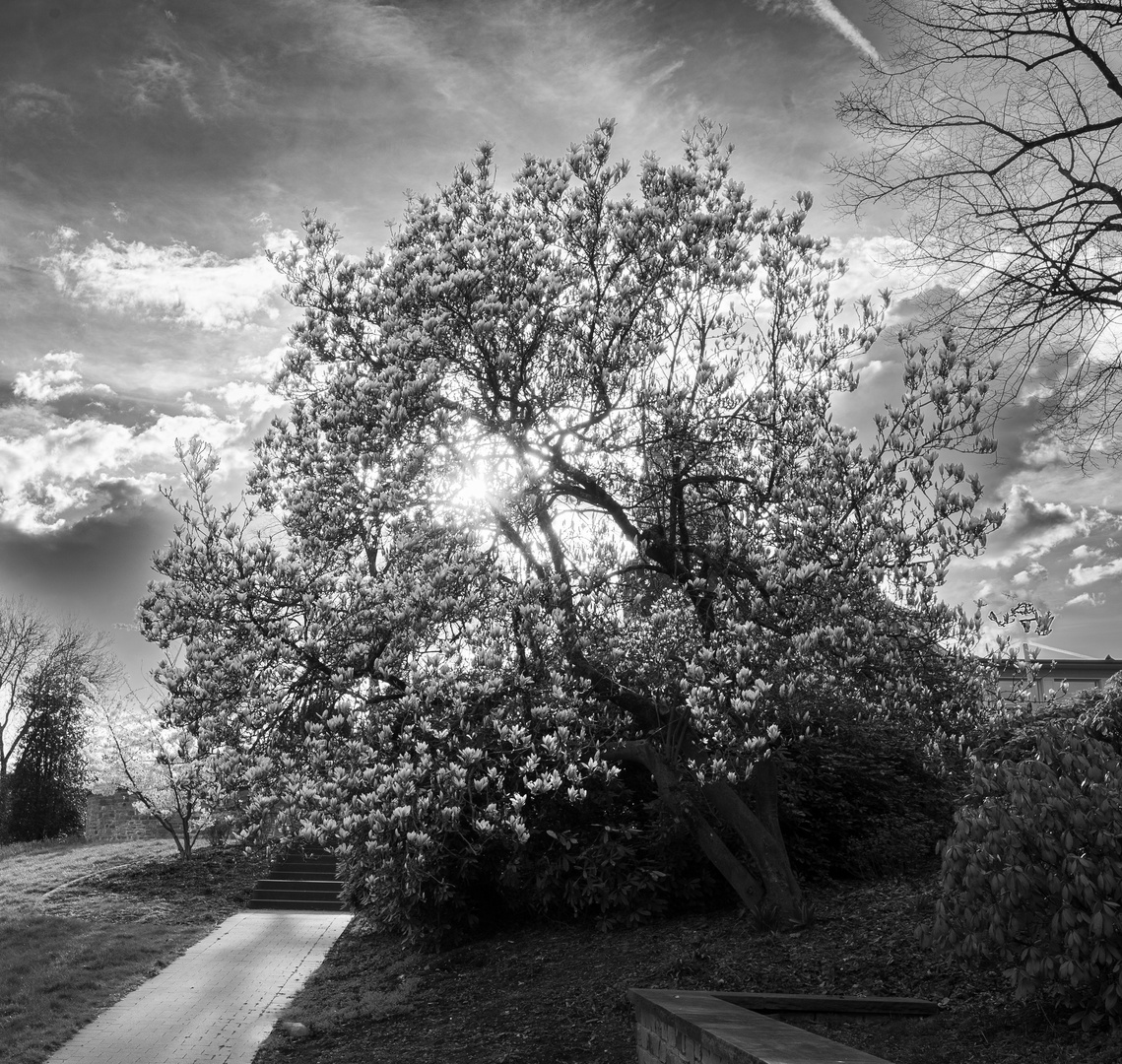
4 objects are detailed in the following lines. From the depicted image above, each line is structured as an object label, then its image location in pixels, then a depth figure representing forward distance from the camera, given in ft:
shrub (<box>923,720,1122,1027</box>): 17.22
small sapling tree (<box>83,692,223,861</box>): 62.95
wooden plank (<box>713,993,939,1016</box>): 20.95
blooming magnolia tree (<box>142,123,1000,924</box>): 26.58
